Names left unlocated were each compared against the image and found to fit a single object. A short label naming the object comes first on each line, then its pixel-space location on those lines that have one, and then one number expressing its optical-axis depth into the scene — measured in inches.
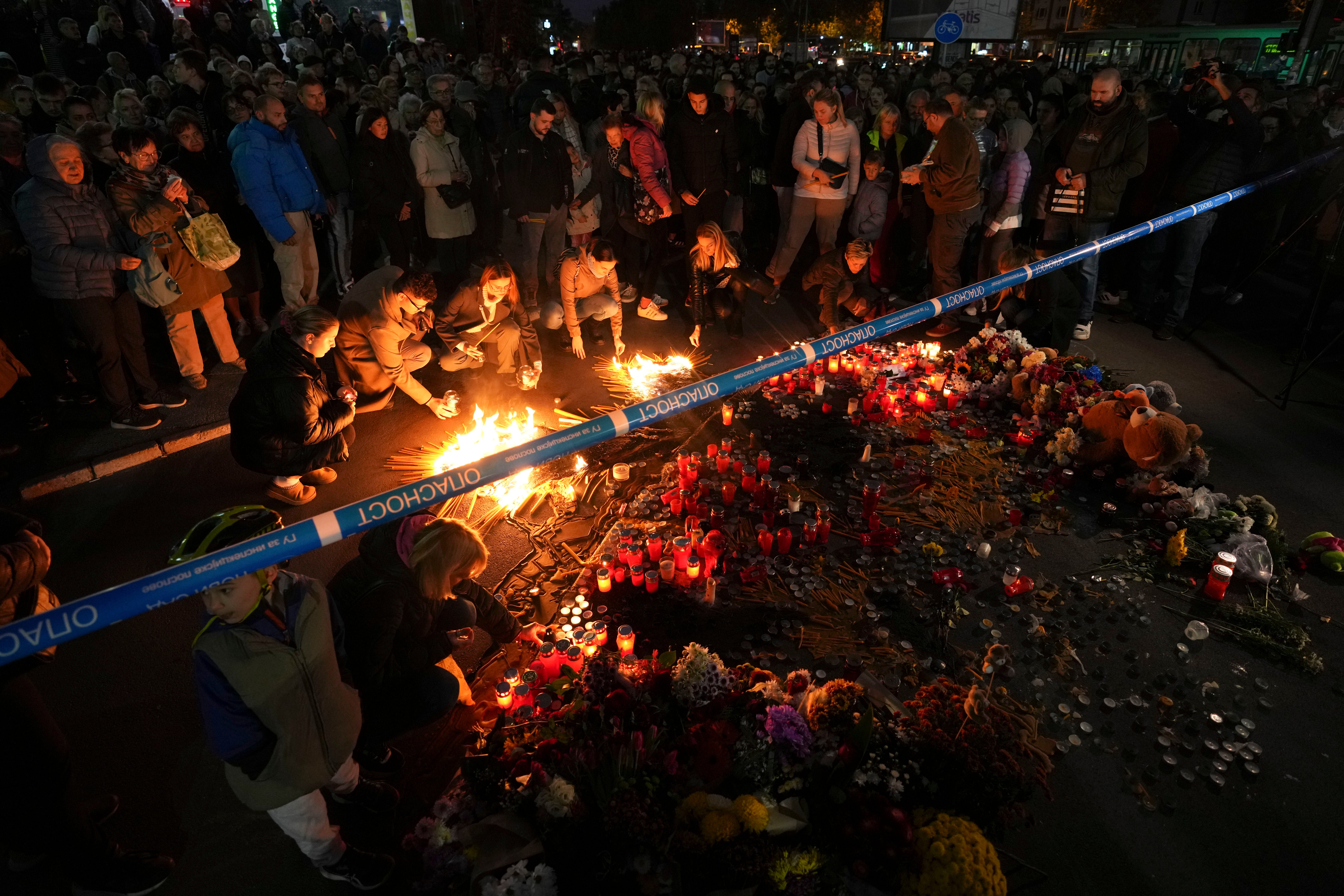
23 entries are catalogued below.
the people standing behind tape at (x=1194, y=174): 291.6
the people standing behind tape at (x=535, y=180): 285.9
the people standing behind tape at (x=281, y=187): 254.1
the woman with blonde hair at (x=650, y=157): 296.7
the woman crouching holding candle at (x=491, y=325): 233.0
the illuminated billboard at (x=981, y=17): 609.6
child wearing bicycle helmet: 94.4
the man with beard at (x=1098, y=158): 265.4
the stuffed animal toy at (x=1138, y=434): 193.8
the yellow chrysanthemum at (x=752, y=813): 107.6
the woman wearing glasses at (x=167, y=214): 215.6
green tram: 725.9
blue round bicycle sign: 554.3
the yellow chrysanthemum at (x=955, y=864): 103.1
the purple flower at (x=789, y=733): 120.8
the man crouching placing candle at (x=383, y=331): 217.2
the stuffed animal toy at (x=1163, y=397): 226.7
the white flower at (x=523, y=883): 103.8
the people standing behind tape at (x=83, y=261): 199.2
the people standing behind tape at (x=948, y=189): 279.7
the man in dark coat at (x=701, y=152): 310.7
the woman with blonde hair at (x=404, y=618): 118.6
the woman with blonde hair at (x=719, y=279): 282.0
